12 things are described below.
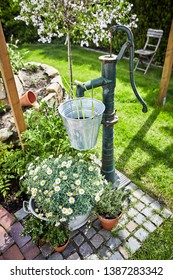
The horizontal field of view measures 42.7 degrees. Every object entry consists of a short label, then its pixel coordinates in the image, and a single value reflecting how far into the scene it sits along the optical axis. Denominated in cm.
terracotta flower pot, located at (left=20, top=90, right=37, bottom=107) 302
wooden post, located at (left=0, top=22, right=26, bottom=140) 188
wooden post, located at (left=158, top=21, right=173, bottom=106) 340
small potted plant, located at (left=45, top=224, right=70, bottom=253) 180
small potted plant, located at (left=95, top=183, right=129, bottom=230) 197
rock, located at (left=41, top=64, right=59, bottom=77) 406
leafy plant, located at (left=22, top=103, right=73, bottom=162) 225
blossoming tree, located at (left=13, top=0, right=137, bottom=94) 252
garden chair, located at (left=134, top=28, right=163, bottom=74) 530
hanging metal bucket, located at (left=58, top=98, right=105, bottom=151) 137
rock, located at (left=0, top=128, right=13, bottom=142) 267
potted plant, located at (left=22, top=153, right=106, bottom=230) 178
